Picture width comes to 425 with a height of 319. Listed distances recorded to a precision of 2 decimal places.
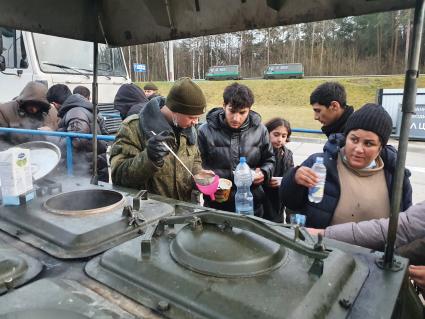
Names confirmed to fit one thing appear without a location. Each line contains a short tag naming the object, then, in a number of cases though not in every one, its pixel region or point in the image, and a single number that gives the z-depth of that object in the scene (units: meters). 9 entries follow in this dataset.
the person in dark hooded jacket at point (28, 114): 4.01
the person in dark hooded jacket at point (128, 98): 4.76
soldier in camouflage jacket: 1.98
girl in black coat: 3.14
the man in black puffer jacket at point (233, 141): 2.72
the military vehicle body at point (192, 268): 0.75
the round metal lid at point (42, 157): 1.56
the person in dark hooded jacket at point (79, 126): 3.78
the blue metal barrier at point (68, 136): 3.35
